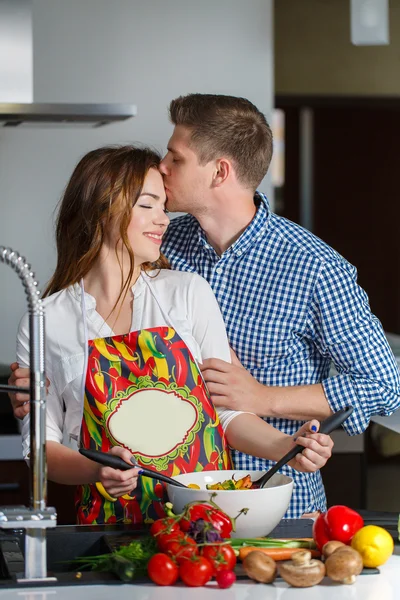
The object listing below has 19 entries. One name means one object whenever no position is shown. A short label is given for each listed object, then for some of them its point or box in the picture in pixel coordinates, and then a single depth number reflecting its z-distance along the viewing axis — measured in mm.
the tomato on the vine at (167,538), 2914
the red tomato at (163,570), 2858
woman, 3481
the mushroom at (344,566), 2882
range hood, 4761
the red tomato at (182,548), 2880
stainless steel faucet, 2887
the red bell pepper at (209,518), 2961
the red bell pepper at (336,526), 3009
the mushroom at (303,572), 2856
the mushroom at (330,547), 2942
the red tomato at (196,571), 2849
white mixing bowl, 3065
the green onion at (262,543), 3009
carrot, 2977
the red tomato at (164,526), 2938
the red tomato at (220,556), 2865
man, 3849
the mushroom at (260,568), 2877
